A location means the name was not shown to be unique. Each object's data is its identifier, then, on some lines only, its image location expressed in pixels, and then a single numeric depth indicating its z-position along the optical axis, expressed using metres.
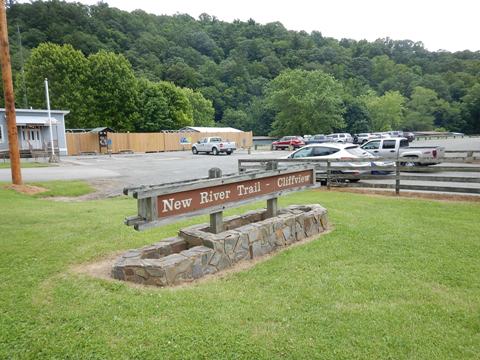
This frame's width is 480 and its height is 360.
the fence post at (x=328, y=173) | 12.64
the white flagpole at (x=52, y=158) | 27.30
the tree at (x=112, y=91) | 51.75
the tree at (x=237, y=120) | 89.00
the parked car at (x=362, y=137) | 48.17
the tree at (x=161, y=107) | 56.94
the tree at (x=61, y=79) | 48.84
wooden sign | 4.41
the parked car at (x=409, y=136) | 55.93
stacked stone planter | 4.55
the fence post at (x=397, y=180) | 10.99
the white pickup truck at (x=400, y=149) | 18.34
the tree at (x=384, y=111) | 82.06
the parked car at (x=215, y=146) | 35.59
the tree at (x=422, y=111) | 90.19
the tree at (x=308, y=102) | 62.56
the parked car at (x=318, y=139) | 43.97
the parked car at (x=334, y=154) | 13.15
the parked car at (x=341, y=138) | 44.69
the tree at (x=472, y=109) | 90.88
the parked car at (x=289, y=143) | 45.94
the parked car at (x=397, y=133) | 53.49
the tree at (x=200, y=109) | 77.69
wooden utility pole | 12.58
